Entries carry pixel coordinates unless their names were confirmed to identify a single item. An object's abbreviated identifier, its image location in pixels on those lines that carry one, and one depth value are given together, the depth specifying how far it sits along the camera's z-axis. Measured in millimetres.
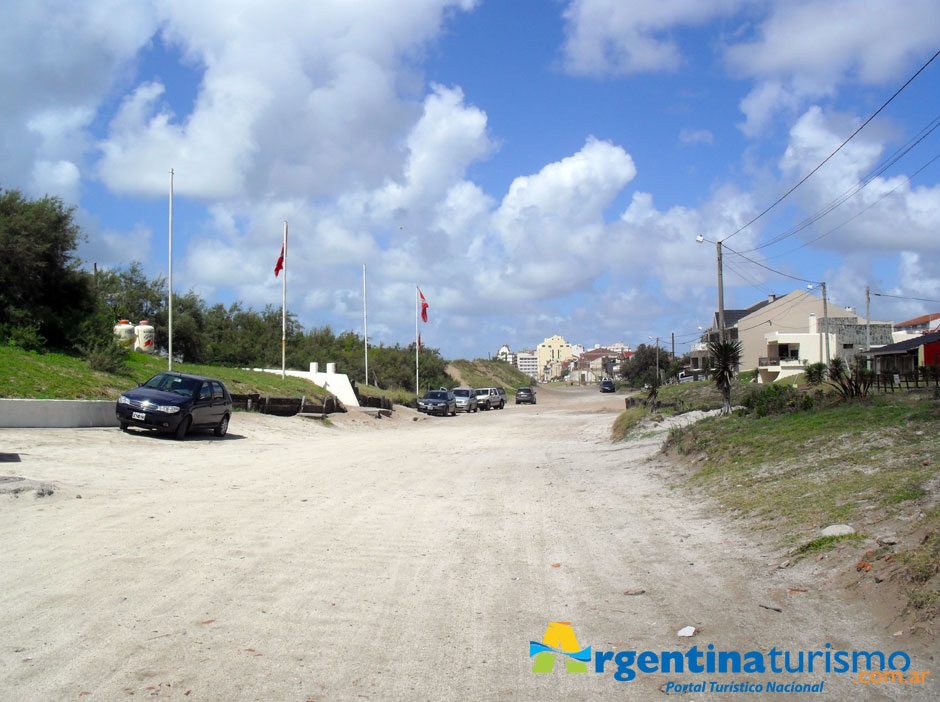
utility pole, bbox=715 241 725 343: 30797
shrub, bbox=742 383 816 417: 15352
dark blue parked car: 18281
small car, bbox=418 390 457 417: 45000
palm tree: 21719
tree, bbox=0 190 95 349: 26062
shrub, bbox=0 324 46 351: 24406
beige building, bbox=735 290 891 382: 67188
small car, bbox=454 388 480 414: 51031
